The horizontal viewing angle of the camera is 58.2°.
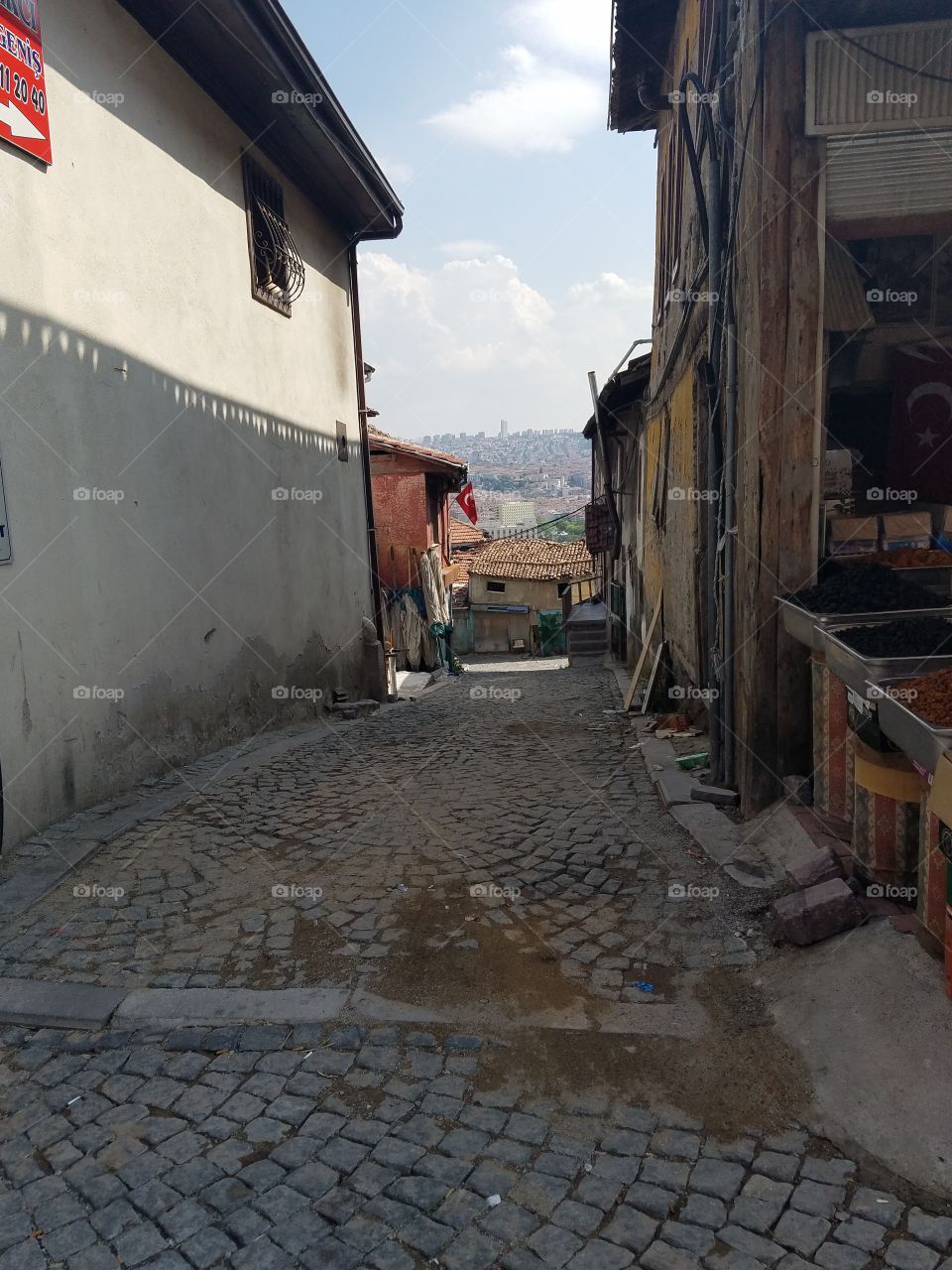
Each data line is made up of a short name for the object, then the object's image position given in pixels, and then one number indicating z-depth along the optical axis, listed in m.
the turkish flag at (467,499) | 24.27
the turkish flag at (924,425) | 6.38
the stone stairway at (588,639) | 22.44
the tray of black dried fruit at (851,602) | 4.51
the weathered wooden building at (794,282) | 4.71
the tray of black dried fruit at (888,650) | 3.67
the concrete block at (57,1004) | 3.49
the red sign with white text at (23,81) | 5.29
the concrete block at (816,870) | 3.96
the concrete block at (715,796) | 5.58
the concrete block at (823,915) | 3.62
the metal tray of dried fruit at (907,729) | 2.87
